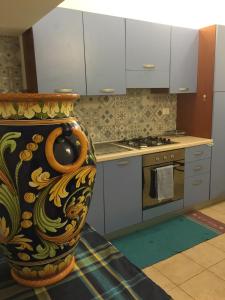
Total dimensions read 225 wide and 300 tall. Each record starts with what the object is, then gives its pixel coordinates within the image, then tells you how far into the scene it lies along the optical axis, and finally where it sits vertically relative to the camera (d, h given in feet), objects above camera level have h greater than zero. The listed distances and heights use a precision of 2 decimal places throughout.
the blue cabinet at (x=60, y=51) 6.45 +1.33
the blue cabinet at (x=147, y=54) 7.89 +1.47
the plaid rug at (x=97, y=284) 2.11 -1.56
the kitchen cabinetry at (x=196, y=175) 9.22 -2.74
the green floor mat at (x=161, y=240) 7.06 -4.18
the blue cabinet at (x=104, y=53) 7.13 +1.37
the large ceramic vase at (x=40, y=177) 1.90 -0.56
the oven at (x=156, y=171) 8.11 -2.30
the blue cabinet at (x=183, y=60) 8.89 +1.42
